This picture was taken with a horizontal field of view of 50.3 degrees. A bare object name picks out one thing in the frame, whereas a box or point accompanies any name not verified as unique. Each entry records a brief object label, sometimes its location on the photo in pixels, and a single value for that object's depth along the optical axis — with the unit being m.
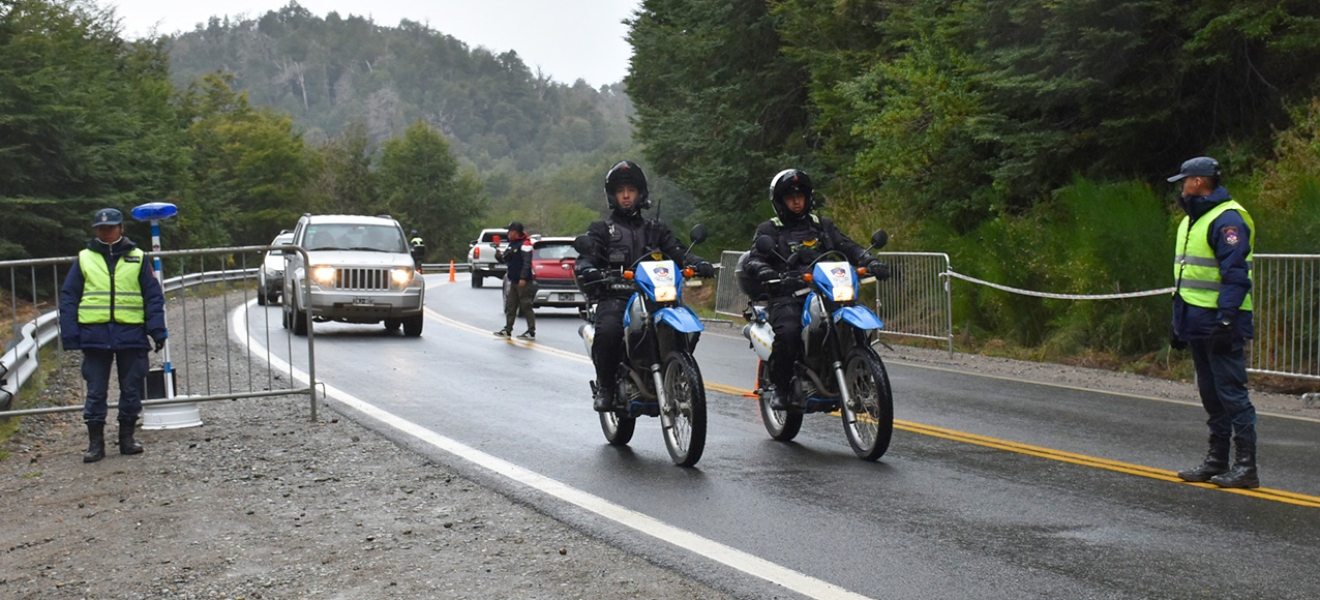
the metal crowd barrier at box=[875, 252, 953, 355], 19.61
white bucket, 11.53
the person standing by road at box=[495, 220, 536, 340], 21.34
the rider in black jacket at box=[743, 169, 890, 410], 9.59
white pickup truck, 46.59
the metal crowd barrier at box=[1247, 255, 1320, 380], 13.51
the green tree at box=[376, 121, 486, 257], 116.62
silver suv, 21.23
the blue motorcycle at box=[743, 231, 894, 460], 8.98
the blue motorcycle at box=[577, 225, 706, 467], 8.89
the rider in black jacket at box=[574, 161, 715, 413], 9.48
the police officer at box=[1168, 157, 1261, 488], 8.22
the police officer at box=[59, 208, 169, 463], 10.14
